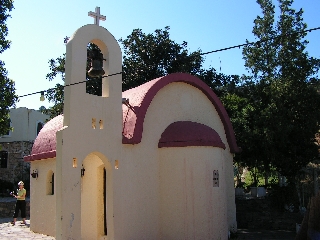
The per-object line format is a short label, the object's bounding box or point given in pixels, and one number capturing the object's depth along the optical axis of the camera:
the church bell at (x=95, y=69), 8.48
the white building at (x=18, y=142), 26.14
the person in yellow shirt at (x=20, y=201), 13.10
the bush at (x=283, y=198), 13.69
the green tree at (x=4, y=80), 12.58
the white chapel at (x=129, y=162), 8.34
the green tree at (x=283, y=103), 13.75
